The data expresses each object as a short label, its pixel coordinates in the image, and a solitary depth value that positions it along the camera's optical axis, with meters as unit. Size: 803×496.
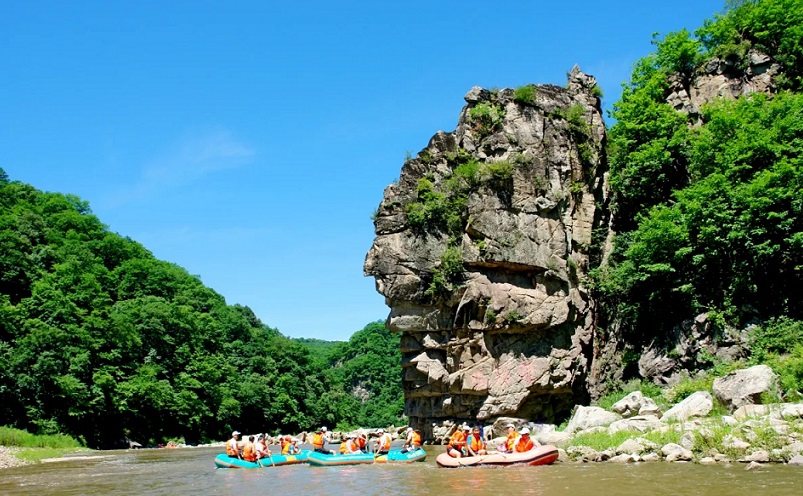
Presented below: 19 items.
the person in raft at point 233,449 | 24.62
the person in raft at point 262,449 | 24.73
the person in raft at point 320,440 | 26.03
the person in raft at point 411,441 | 24.72
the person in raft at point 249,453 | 24.50
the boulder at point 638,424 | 20.75
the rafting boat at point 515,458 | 19.27
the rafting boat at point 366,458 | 24.07
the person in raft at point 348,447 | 25.31
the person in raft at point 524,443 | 20.00
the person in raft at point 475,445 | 20.97
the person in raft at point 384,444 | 24.84
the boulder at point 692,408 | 20.48
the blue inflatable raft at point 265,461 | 24.27
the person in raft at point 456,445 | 20.66
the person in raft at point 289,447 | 26.77
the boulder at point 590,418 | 23.64
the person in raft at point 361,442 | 25.55
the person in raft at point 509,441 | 20.39
